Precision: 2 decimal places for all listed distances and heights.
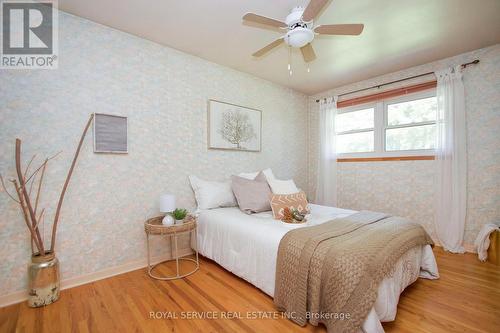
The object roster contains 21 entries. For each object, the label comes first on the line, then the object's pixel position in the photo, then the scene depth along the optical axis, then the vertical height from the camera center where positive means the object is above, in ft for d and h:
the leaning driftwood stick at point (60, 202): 5.86 -0.93
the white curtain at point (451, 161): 8.85 +0.21
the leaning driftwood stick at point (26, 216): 5.37 -1.20
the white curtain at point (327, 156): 12.46 +0.60
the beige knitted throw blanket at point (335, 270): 4.11 -2.13
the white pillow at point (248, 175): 9.68 -0.37
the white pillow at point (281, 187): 8.86 -0.84
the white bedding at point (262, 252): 4.64 -2.50
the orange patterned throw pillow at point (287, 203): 7.26 -1.26
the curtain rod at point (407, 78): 8.62 +4.12
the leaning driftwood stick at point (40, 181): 5.86 -0.37
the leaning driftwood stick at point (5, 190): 5.51 -0.56
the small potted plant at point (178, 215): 7.31 -1.63
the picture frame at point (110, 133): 6.77 +1.10
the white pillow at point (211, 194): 8.57 -1.08
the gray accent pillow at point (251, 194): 8.04 -1.04
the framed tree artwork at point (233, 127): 9.39 +1.86
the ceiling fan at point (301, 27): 5.16 +3.47
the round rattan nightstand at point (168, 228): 6.63 -1.91
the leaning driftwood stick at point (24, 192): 5.29 -0.61
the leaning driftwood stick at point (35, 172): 5.80 -0.11
